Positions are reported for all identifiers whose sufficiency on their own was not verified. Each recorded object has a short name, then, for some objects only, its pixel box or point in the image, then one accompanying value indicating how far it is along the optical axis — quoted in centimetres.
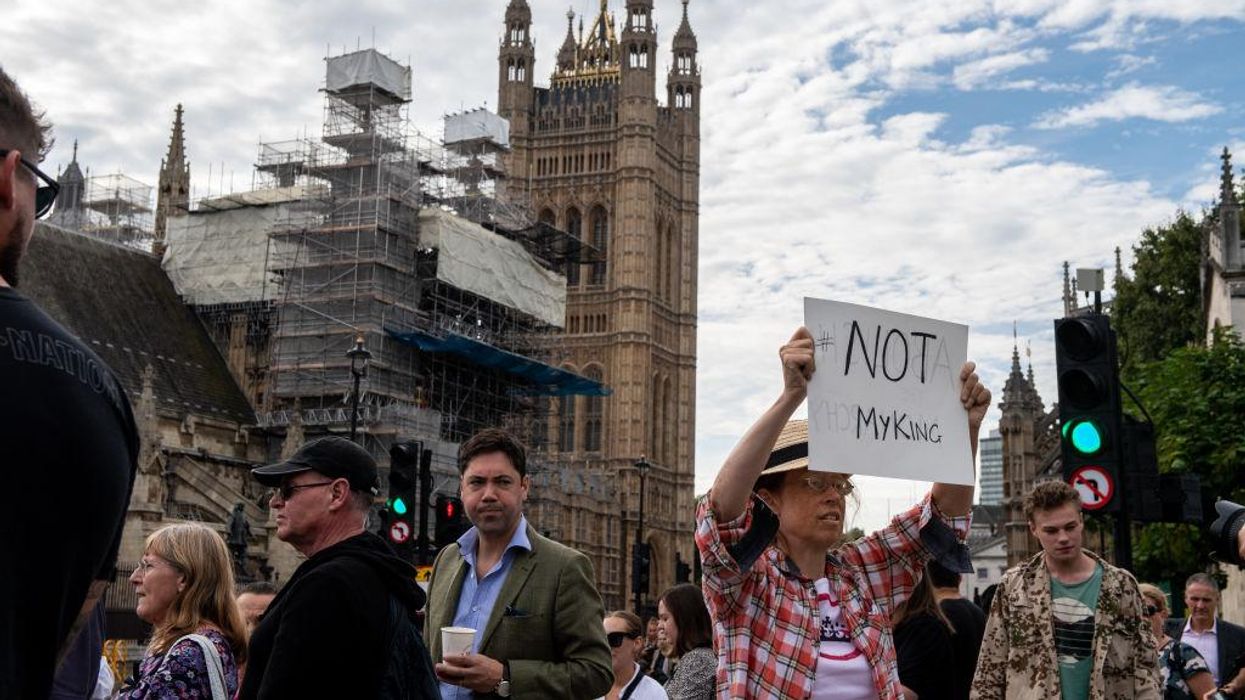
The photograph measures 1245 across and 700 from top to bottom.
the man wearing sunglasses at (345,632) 380
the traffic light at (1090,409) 795
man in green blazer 463
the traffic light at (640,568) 3105
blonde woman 446
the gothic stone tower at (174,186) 5134
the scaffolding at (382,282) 4331
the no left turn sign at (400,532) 1609
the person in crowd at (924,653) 579
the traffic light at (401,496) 1614
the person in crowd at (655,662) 940
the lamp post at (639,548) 3098
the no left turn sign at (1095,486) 790
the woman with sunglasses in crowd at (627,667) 652
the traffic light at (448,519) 1700
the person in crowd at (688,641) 614
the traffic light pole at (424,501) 1845
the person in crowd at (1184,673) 712
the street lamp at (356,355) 2208
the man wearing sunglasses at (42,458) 218
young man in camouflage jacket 512
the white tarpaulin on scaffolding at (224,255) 4691
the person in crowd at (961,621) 630
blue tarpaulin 4438
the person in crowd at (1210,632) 823
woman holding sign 372
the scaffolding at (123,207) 5725
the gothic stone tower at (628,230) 7669
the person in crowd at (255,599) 621
